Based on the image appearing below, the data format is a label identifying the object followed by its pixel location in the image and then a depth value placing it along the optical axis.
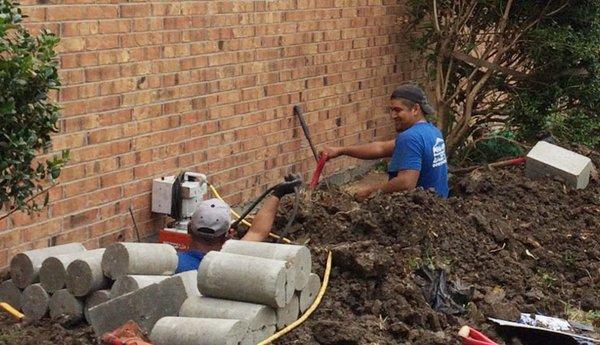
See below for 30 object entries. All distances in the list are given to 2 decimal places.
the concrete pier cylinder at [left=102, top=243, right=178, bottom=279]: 6.27
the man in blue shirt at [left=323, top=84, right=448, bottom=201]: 9.23
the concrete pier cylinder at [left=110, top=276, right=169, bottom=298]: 6.17
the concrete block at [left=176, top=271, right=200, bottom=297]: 6.34
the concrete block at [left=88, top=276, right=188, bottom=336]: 5.95
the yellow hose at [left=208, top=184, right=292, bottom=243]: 8.26
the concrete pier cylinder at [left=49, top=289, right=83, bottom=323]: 6.27
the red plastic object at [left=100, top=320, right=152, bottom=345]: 5.54
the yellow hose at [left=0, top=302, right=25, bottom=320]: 6.33
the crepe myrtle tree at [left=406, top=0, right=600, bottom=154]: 12.21
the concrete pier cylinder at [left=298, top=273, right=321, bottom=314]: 6.50
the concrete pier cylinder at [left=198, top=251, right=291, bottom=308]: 5.95
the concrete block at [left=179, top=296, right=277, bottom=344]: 5.88
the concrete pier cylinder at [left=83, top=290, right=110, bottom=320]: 6.23
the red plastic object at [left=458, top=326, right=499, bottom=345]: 6.30
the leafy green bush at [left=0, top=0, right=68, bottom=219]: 5.21
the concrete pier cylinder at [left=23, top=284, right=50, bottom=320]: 6.31
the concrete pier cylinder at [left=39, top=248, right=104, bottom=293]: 6.23
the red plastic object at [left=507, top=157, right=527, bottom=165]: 11.70
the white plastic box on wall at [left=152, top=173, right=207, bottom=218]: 8.25
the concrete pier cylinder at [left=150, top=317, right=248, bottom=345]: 5.61
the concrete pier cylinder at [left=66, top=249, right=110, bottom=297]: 6.18
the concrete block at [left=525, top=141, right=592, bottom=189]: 10.98
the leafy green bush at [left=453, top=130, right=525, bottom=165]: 12.91
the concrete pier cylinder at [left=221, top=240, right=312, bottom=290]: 6.27
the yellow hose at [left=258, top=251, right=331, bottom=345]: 6.04
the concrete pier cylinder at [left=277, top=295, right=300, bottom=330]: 6.18
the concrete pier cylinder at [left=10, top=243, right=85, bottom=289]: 6.40
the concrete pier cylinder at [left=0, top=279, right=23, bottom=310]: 6.44
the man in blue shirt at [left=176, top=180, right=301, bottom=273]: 6.95
